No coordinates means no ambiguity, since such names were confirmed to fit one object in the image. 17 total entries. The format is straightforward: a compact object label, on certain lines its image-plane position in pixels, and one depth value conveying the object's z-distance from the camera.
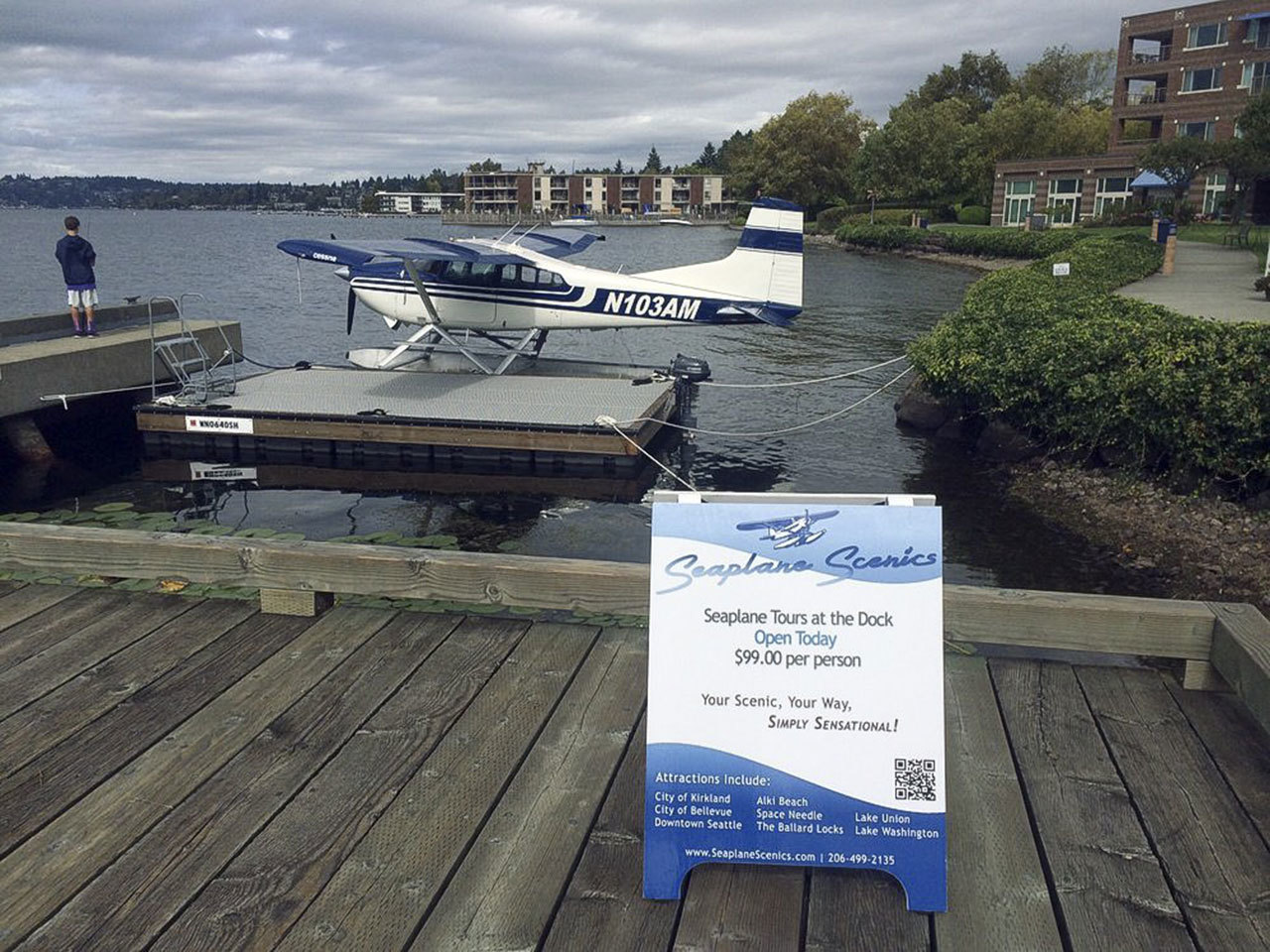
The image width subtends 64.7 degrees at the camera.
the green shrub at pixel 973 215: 78.19
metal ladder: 14.59
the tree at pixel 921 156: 79.69
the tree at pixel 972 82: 108.19
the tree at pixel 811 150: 104.06
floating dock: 12.94
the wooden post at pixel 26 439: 14.10
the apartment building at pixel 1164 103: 54.91
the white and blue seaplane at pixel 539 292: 17.02
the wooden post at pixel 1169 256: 30.56
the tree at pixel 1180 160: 43.06
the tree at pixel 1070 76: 105.69
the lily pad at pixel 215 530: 10.95
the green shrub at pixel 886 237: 64.78
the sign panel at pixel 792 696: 2.60
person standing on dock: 15.16
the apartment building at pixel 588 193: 170.38
